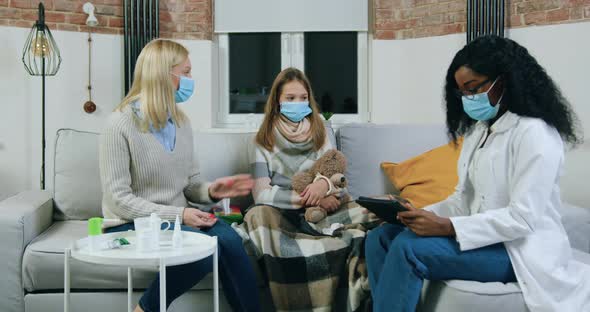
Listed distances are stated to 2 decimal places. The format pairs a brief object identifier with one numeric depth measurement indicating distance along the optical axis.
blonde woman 2.17
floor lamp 3.64
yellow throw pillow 2.69
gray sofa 1.87
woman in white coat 1.70
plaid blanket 2.26
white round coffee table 1.70
